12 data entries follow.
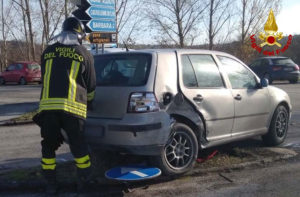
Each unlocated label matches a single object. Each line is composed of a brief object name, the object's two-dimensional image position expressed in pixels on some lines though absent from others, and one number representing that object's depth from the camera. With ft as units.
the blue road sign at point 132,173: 13.61
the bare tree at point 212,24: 80.45
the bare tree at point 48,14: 101.81
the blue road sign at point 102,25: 28.73
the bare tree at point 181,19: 79.77
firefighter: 12.76
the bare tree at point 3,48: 134.60
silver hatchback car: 13.85
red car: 88.33
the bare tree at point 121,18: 79.65
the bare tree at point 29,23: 107.65
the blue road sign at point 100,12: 28.22
